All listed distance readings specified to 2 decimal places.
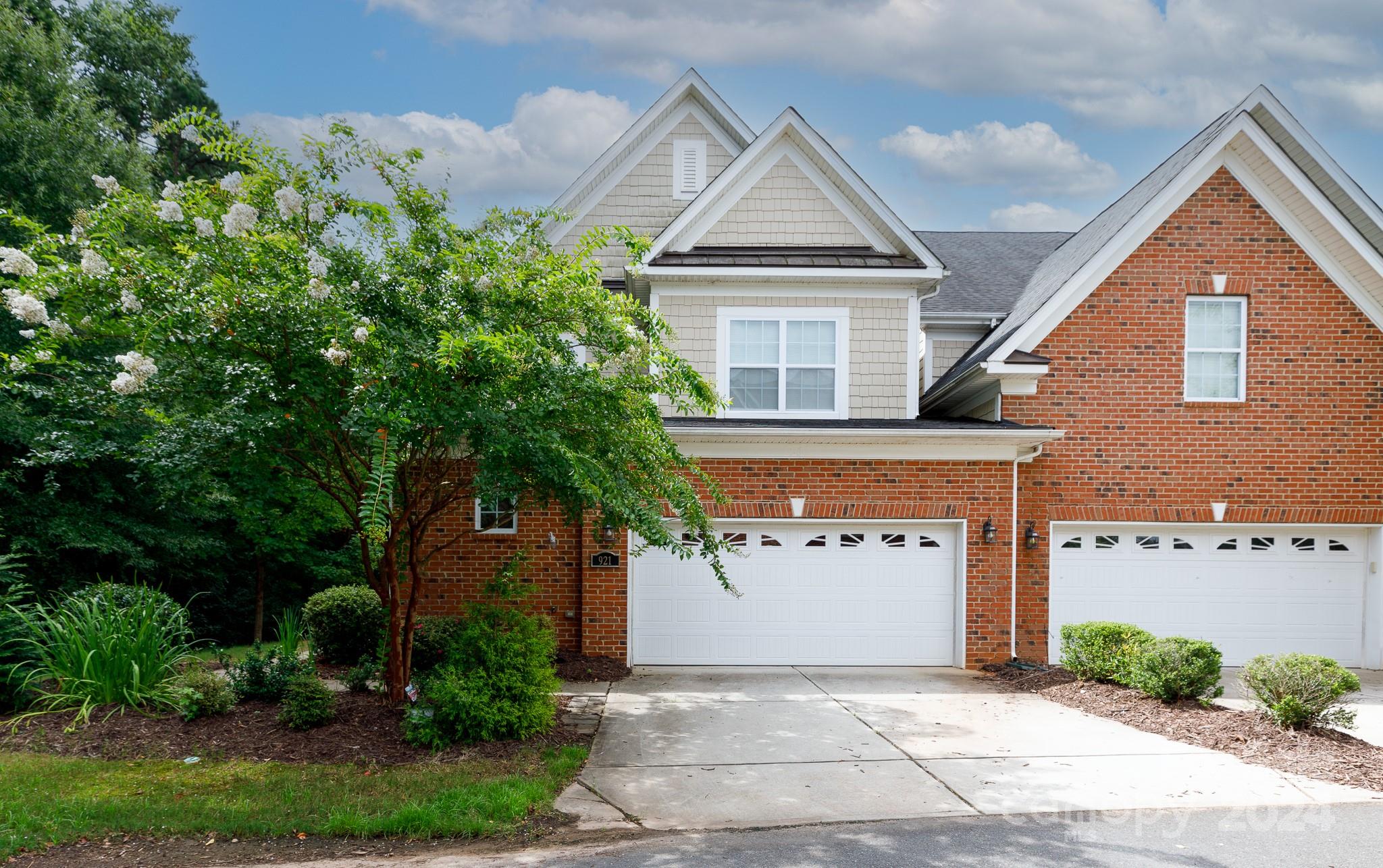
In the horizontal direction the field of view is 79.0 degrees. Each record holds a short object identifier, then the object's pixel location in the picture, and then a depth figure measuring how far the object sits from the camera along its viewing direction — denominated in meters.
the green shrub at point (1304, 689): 7.57
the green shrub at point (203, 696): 7.42
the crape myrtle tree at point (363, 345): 5.81
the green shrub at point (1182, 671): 8.81
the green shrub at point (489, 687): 7.04
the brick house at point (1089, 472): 11.58
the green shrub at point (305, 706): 7.27
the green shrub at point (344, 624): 10.91
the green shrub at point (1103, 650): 9.70
